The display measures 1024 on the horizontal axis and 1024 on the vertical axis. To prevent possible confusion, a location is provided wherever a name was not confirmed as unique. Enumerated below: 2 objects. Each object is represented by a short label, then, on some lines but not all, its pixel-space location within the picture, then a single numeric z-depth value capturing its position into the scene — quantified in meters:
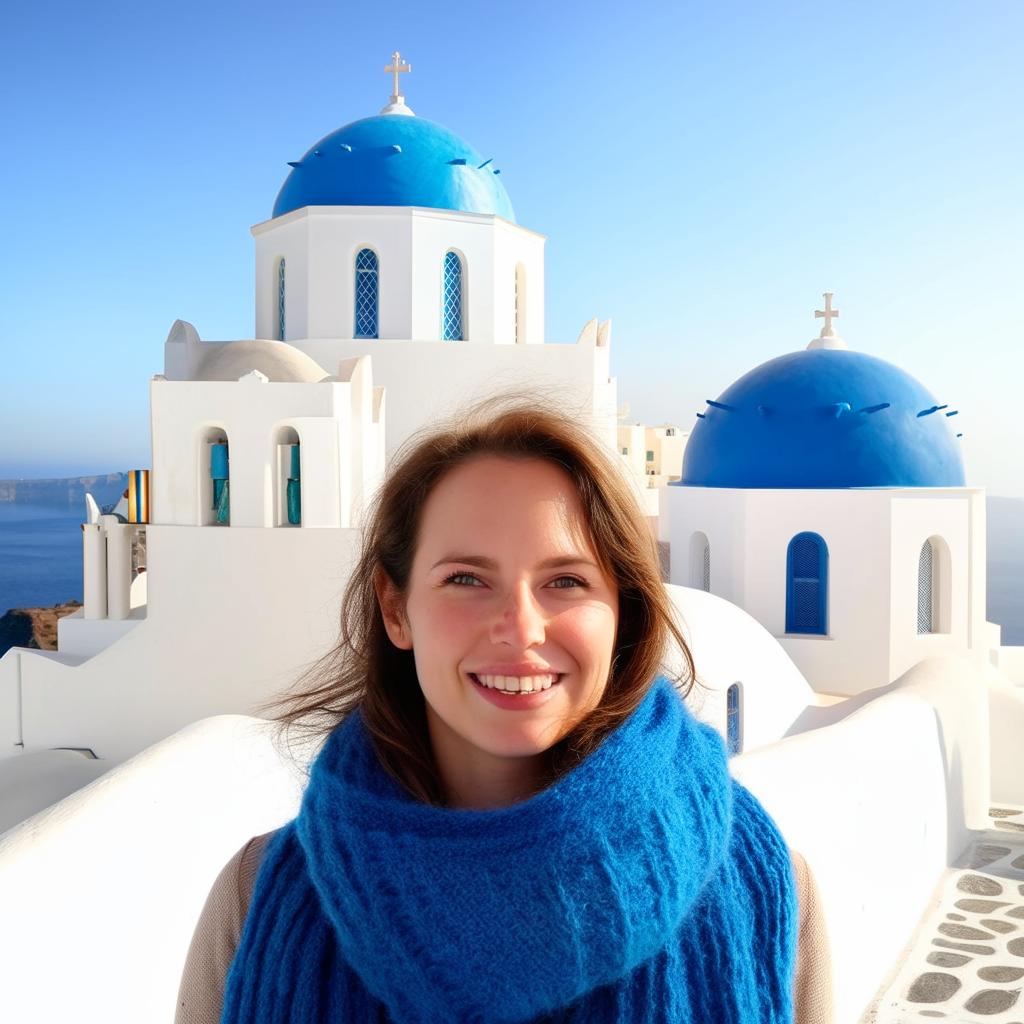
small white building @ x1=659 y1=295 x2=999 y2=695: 10.49
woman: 1.23
